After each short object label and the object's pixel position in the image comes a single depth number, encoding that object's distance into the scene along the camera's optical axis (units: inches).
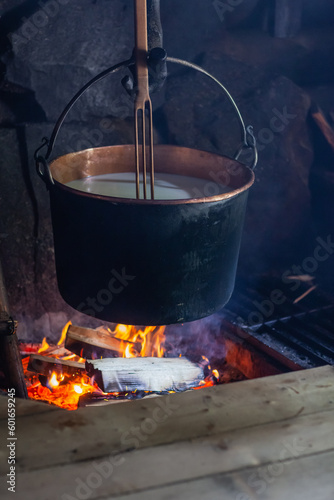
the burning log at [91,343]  129.7
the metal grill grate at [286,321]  121.0
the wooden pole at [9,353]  100.4
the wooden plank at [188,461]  57.7
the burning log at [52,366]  125.3
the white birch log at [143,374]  114.7
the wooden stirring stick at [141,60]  69.2
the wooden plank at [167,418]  64.0
